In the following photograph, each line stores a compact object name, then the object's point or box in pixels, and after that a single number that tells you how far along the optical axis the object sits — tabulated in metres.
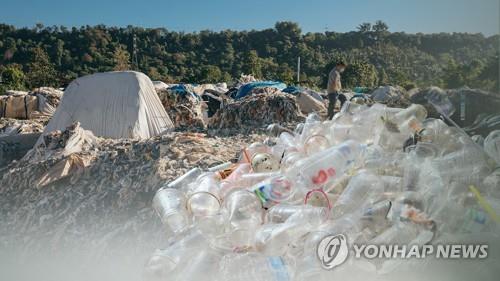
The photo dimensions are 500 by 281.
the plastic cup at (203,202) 2.76
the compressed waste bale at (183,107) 9.60
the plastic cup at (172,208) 2.91
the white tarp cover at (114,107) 7.78
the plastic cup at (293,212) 2.51
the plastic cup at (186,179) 3.54
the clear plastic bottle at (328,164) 2.76
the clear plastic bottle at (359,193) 2.54
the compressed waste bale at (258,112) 7.73
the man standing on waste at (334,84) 7.44
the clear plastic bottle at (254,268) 2.26
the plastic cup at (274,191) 2.75
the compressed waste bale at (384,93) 9.99
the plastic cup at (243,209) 2.59
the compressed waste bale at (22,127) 9.36
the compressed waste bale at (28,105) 14.06
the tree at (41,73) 29.69
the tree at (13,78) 25.61
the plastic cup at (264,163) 3.38
